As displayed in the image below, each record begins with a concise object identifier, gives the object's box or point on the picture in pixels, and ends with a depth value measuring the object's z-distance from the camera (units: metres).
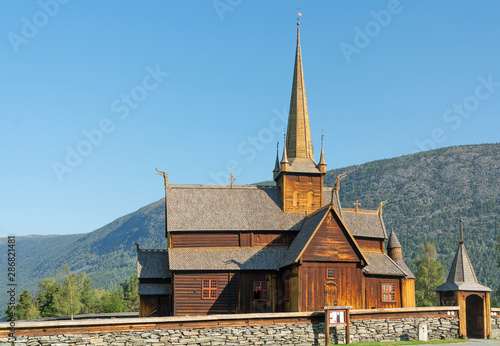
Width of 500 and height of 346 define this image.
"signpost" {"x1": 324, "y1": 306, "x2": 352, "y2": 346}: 31.78
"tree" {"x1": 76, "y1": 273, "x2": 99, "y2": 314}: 86.69
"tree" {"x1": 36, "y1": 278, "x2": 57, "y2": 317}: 79.38
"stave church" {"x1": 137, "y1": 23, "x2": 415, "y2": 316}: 39.00
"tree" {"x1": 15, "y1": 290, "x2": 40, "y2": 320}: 79.94
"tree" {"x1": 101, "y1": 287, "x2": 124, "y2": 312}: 75.06
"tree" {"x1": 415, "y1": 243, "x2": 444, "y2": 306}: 73.82
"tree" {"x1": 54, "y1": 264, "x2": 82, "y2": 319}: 76.38
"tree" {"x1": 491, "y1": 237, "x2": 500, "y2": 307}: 66.31
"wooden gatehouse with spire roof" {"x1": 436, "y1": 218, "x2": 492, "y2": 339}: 37.97
